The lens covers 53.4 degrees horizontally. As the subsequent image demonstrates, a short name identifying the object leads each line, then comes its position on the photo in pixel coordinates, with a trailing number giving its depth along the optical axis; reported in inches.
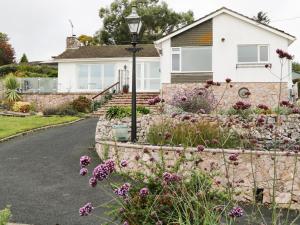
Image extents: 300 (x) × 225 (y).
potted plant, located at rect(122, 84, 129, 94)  834.7
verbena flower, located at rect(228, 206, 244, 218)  110.9
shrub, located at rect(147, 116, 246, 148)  310.6
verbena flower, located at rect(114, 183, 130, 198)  114.5
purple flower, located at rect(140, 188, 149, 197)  121.8
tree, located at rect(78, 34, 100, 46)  1502.0
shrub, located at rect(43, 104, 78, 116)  703.2
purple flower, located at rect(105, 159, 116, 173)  106.8
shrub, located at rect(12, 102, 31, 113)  744.9
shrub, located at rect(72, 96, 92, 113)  735.9
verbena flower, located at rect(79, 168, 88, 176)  113.6
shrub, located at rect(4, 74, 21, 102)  816.9
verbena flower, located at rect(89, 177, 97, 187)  106.9
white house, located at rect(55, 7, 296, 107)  675.9
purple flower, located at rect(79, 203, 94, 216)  110.2
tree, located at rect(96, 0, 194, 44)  1438.3
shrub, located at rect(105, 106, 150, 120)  417.3
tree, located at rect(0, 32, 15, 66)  1408.3
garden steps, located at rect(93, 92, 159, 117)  719.6
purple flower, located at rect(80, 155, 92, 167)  111.3
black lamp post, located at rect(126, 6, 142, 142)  334.5
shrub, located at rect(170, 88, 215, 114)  473.9
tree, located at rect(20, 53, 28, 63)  1476.7
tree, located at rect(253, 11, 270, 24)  1746.9
